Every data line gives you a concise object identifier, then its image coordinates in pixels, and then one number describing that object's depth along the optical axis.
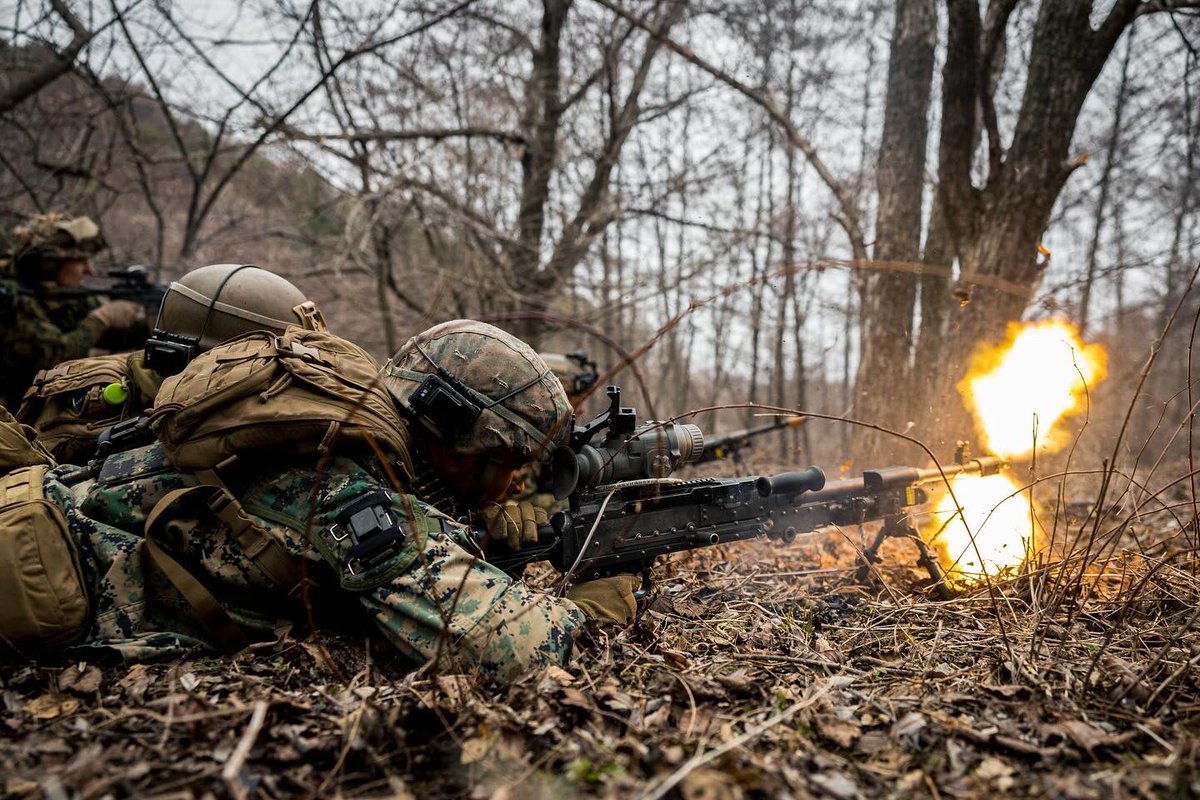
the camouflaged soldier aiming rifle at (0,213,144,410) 6.17
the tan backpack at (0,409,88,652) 2.35
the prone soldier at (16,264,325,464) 3.36
